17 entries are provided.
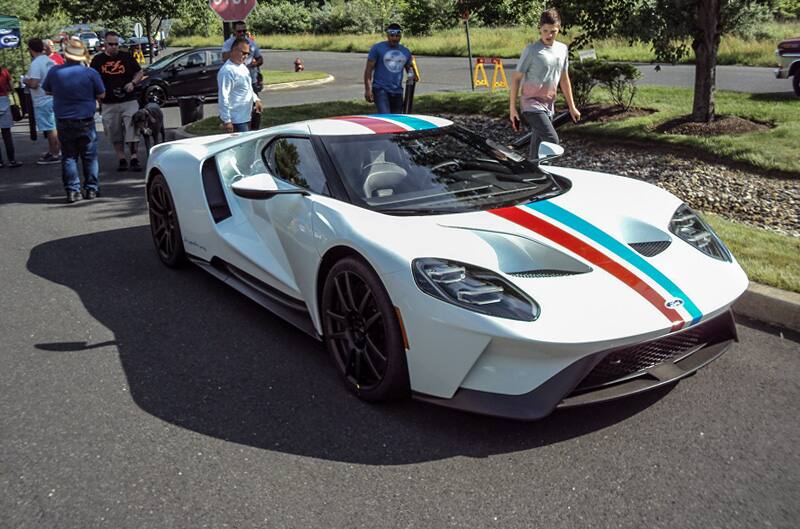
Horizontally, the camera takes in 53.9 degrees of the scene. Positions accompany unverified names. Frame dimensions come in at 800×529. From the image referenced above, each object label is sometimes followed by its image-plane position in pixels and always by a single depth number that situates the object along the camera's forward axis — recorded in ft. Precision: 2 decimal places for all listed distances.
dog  35.05
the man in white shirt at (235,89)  29.71
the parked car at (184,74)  69.72
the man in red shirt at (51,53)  40.16
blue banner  51.90
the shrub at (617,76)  38.91
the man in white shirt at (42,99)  38.42
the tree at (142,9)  91.15
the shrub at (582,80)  39.88
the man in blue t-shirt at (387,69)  34.01
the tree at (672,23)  34.35
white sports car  10.99
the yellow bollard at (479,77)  70.56
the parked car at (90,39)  146.30
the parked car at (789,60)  49.65
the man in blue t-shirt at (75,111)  29.27
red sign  42.06
